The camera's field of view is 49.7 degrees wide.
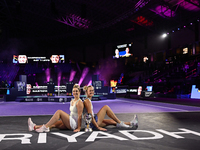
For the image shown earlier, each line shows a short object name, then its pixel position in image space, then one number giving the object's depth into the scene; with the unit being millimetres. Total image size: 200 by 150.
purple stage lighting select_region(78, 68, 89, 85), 39562
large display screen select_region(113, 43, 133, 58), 32725
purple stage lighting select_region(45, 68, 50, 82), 38716
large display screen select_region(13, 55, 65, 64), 36906
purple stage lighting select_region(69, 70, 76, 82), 38844
